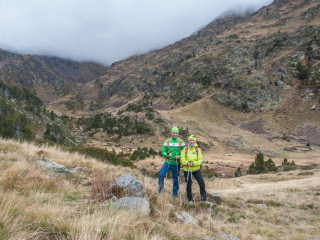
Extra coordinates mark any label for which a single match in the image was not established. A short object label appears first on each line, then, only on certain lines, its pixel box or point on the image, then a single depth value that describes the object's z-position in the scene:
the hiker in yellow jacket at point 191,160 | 5.71
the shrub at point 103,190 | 3.60
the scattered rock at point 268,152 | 34.00
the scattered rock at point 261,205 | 7.18
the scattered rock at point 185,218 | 3.38
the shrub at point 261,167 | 22.09
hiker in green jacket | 5.98
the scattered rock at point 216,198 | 6.88
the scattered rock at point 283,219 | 5.48
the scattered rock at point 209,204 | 5.77
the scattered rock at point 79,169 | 6.71
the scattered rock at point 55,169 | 5.25
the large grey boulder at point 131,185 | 3.95
